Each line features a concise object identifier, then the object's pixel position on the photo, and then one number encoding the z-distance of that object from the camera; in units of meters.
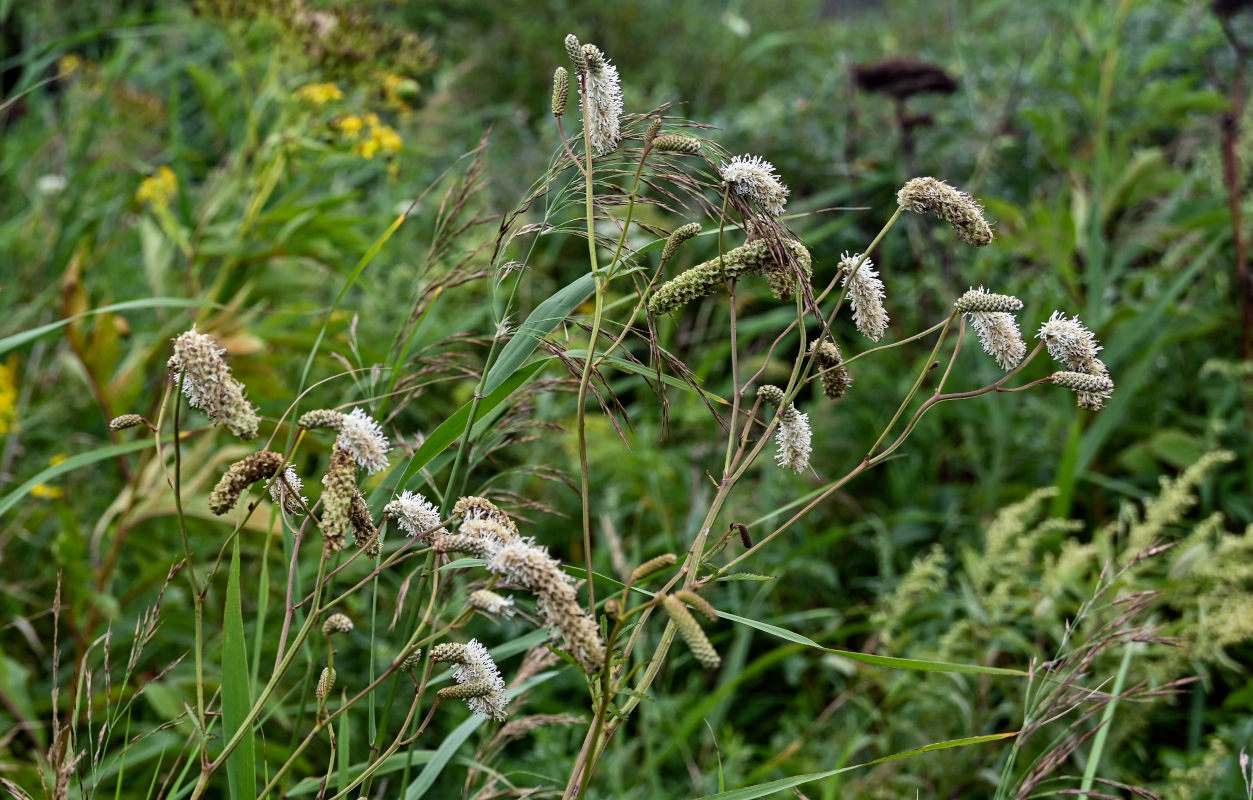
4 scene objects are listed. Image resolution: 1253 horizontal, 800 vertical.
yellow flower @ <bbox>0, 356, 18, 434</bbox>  2.33
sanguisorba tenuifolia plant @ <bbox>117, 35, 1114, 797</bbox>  0.77
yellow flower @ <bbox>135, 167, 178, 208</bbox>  2.53
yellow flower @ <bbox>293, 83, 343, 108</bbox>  2.47
